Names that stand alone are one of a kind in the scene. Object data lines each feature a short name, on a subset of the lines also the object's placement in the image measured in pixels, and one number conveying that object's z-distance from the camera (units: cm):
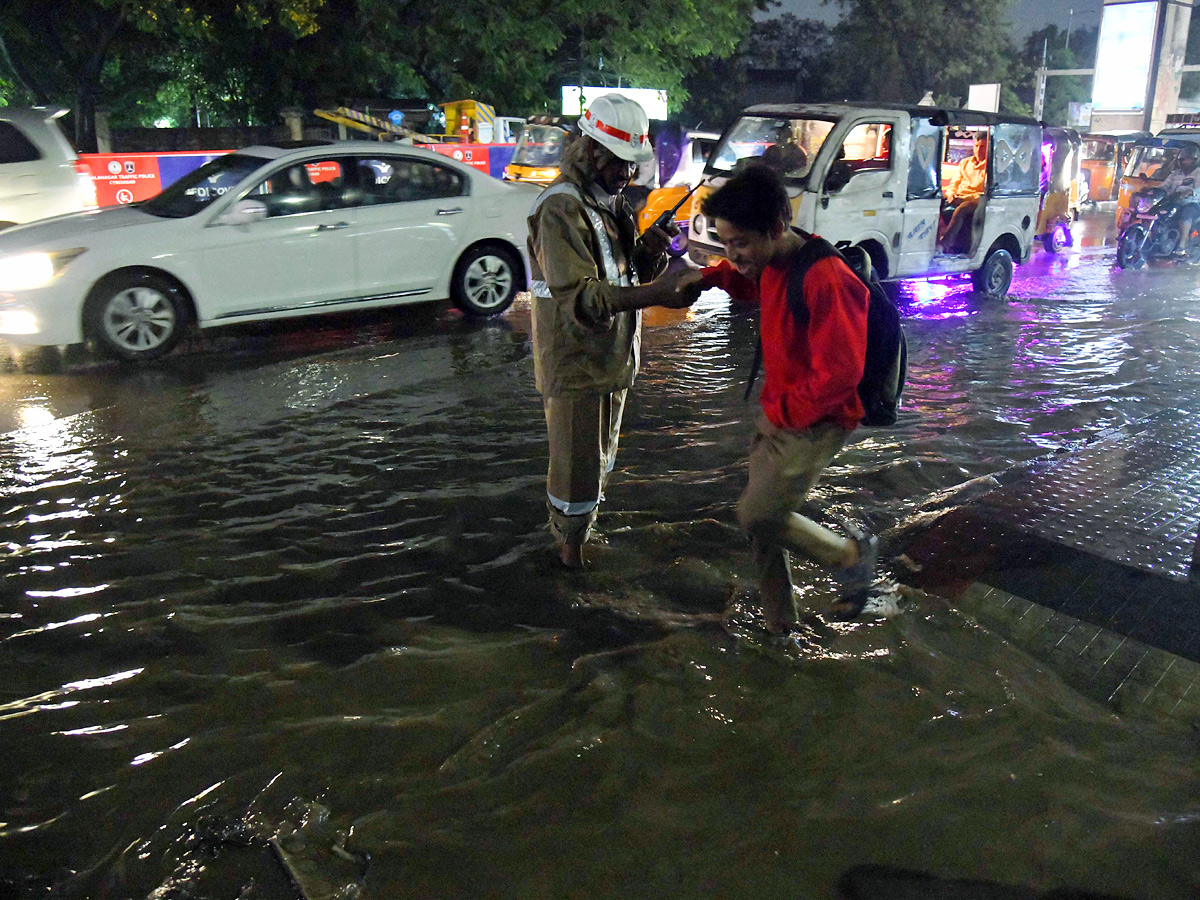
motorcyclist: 1549
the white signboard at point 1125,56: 3541
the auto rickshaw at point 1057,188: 1681
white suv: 988
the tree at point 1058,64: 5891
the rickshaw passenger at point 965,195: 1177
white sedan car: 736
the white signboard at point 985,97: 2602
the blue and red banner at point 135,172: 1383
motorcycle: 1493
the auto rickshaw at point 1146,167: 1641
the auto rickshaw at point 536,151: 1598
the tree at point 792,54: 4841
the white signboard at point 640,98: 2780
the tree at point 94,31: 2127
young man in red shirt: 296
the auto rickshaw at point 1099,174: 2801
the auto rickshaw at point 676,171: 945
